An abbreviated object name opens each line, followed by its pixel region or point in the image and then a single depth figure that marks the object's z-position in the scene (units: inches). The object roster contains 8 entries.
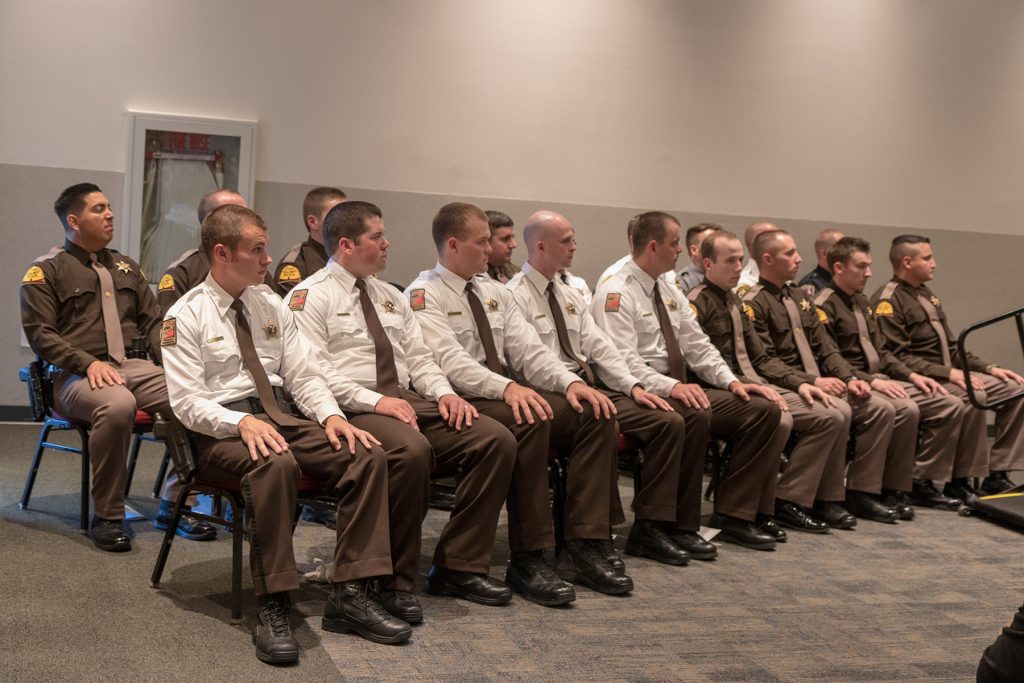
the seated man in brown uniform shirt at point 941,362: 231.1
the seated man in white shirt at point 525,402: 152.3
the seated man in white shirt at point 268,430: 125.4
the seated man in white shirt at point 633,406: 171.6
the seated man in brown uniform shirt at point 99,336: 159.2
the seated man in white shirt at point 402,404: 137.6
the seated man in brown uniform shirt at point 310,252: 197.3
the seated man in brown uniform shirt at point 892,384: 217.9
